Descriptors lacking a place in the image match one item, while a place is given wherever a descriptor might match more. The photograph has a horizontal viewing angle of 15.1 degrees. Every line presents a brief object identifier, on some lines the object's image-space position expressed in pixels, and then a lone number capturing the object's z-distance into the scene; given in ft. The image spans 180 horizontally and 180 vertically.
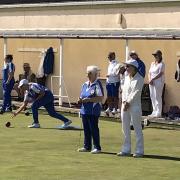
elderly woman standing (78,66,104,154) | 41.01
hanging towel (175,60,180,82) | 65.53
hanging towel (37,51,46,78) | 83.92
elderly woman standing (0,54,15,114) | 67.51
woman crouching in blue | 53.01
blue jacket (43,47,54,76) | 83.66
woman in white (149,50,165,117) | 61.21
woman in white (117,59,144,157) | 39.09
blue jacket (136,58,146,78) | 45.68
